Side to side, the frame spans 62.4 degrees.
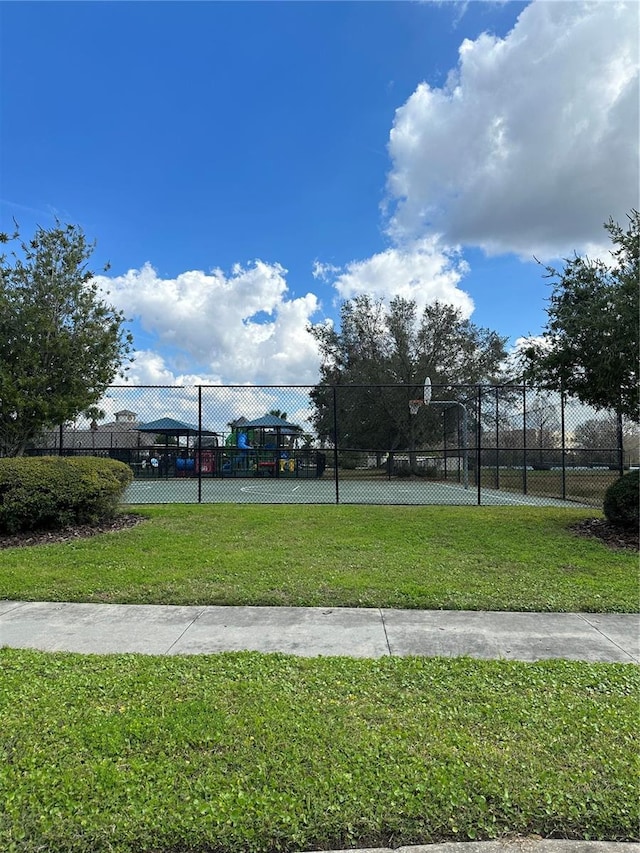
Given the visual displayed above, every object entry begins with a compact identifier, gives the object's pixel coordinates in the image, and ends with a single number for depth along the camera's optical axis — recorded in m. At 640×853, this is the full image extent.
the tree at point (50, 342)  8.54
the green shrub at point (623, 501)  7.64
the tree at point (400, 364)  26.95
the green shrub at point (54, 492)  7.74
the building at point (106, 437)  13.66
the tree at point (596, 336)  7.22
